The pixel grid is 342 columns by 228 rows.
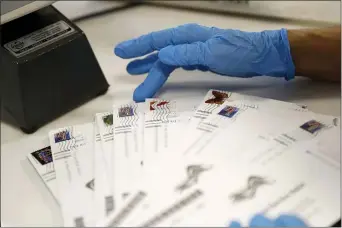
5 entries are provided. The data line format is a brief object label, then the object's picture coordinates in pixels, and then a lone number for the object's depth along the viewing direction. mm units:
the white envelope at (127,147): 699
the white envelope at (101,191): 657
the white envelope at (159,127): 754
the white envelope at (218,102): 831
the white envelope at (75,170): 671
